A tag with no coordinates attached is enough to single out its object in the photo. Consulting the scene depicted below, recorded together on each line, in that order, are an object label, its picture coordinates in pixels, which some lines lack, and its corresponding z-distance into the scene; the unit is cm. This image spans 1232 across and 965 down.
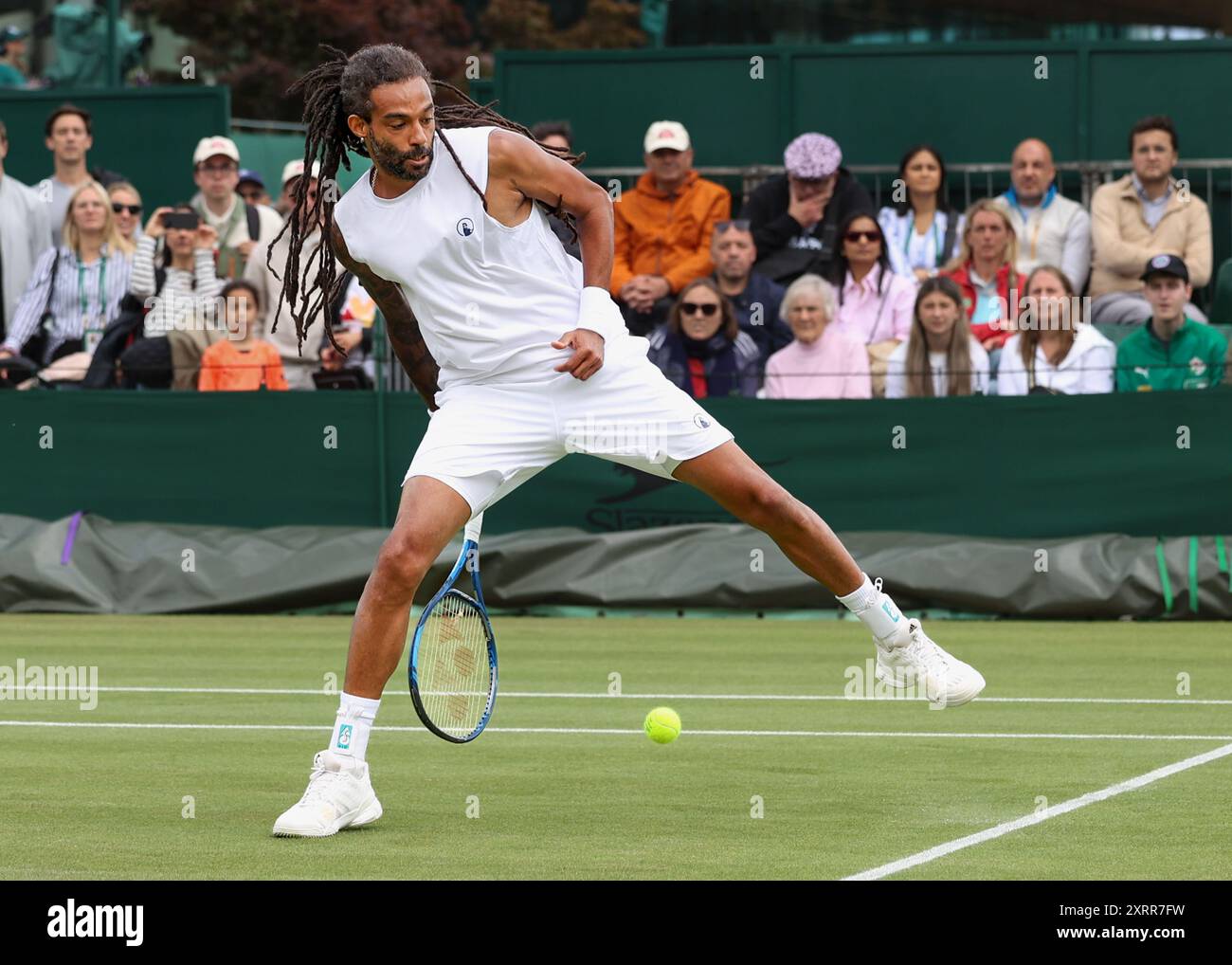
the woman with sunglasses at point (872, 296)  1341
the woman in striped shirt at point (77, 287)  1445
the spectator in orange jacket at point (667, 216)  1396
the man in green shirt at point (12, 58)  2234
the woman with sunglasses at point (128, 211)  1495
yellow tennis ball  730
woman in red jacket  1329
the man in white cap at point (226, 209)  1455
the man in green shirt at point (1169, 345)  1266
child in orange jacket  1372
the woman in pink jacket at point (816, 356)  1305
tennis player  611
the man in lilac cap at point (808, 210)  1384
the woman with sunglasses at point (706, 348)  1321
